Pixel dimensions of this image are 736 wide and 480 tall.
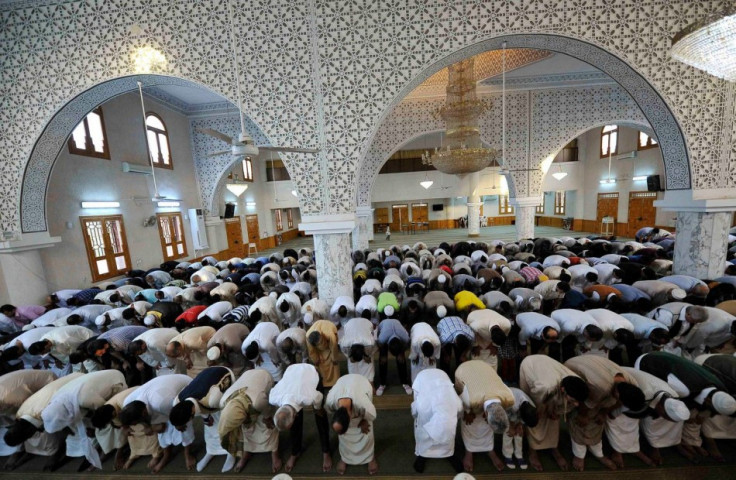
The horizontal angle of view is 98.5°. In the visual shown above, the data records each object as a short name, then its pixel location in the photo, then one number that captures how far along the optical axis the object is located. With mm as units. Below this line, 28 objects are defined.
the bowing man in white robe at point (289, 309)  4148
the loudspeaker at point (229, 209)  10573
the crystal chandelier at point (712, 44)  2363
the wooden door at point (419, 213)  17625
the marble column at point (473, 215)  13398
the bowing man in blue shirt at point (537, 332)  2979
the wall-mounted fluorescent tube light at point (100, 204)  6230
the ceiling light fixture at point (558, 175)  12016
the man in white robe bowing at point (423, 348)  2824
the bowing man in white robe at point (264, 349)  3125
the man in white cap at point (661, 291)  3650
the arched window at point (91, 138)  6125
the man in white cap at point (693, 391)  2057
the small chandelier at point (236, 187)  8539
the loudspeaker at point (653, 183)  9898
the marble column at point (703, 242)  4164
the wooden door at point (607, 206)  11891
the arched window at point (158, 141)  7980
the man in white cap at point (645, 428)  2246
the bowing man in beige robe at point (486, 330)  3168
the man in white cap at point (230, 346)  3213
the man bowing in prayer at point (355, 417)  2254
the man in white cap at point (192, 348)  3146
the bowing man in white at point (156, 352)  3297
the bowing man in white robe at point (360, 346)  2953
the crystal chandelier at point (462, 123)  5969
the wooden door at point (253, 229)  12641
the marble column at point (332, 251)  4246
